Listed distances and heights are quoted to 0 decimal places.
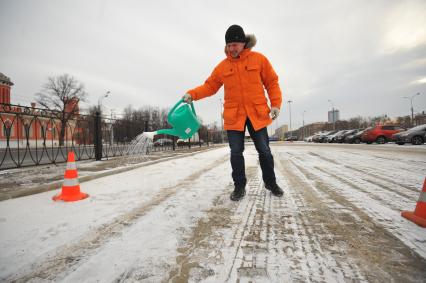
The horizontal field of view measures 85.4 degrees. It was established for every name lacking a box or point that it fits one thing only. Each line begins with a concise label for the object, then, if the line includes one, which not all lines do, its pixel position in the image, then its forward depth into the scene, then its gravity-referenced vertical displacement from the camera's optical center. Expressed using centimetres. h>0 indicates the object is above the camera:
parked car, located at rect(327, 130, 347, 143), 2818 +14
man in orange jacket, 283 +51
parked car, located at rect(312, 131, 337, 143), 3303 +7
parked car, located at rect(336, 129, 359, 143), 2548 +32
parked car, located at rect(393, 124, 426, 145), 1490 -1
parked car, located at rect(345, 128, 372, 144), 2252 -5
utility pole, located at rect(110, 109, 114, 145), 910 +43
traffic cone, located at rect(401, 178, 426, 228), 180 -63
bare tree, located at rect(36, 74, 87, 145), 4550 +1037
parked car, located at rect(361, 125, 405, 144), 1895 +28
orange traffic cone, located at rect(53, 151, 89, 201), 288 -53
